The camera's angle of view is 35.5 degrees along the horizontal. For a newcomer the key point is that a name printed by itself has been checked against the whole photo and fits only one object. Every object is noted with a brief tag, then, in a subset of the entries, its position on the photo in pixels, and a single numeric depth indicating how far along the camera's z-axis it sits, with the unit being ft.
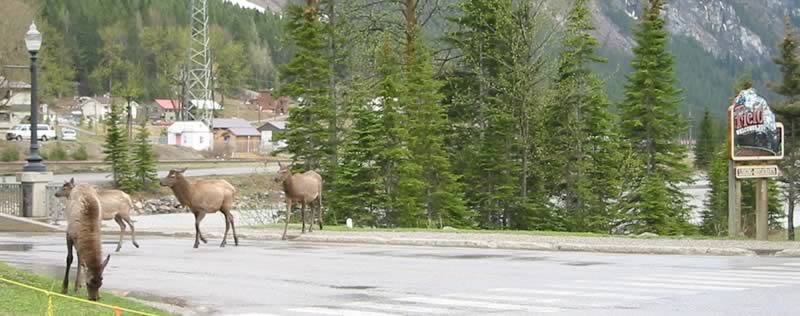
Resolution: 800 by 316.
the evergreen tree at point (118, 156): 243.40
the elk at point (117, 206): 87.25
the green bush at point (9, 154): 288.71
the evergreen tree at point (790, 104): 184.55
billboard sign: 97.45
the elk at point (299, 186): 103.96
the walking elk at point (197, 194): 92.28
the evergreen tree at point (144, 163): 247.91
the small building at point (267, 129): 462.19
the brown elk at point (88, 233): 50.78
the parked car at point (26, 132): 341.62
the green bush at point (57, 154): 300.61
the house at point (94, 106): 522.80
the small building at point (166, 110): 549.54
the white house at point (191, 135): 387.75
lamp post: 123.95
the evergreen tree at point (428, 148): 161.07
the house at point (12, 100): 313.24
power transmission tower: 373.81
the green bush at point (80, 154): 311.29
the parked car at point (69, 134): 366.63
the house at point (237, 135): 425.69
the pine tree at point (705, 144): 371.35
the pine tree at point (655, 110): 182.60
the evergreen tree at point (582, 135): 169.37
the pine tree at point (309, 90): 170.09
